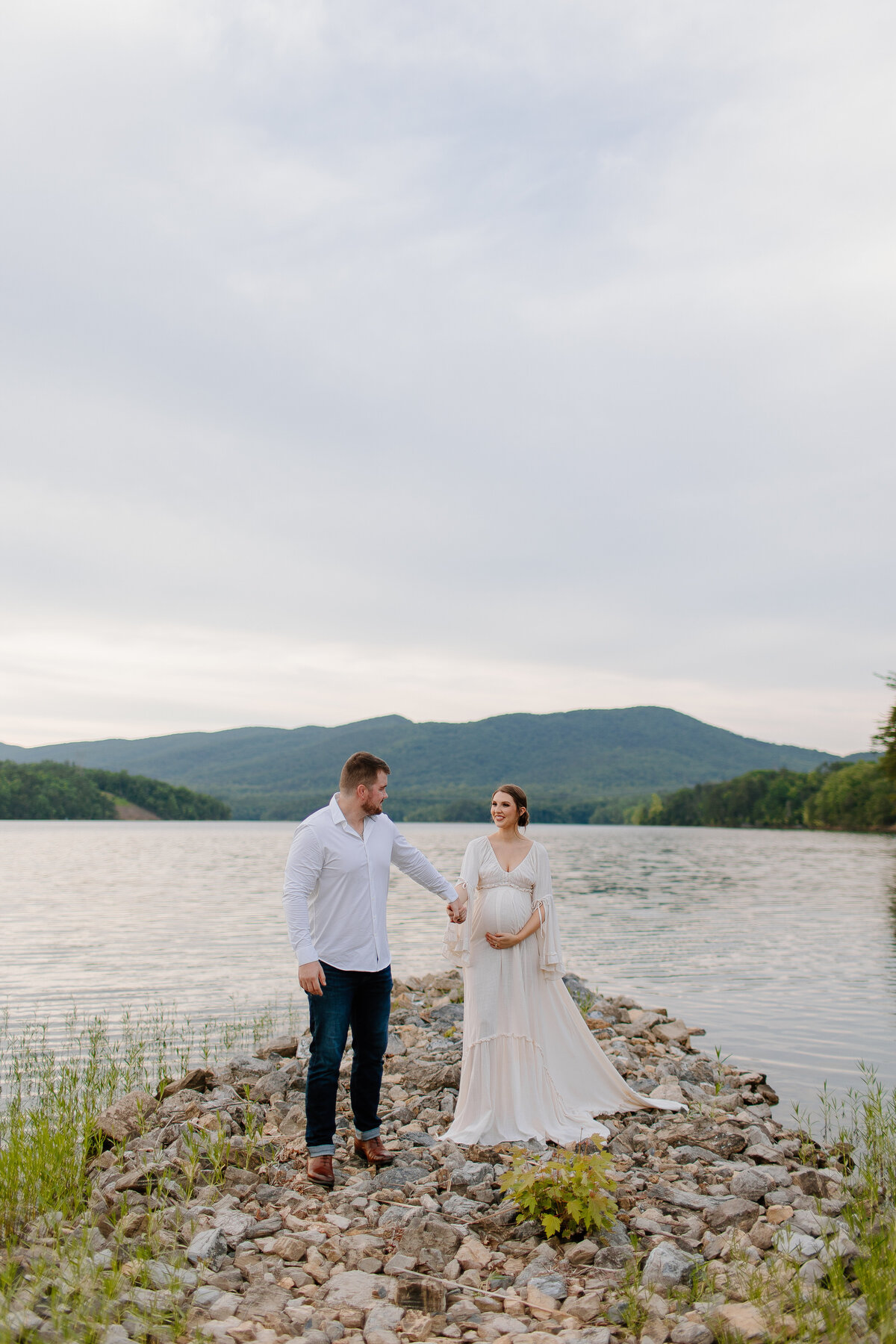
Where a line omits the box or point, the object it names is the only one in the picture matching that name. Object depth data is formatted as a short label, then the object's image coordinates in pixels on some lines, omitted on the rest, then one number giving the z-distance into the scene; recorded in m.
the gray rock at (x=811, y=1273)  5.32
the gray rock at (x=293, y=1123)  8.47
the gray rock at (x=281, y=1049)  12.06
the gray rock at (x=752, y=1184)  6.81
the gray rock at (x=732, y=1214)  6.29
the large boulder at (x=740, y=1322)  4.74
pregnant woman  8.22
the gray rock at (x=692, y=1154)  7.72
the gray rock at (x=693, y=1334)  4.76
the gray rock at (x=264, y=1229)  6.14
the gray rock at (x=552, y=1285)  5.38
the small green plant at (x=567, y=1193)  6.00
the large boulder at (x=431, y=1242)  5.79
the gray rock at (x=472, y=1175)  7.04
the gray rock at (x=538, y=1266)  5.57
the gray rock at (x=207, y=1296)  5.25
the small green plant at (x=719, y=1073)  11.03
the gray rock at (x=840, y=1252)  5.50
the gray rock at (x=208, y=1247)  5.73
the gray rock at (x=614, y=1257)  5.77
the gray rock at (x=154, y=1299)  5.05
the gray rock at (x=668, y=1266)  5.46
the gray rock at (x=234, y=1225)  6.05
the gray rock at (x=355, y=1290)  5.30
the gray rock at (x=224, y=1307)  5.13
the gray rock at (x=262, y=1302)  5.13
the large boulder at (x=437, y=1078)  10.07
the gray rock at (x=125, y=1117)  8.12
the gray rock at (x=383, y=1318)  5.02
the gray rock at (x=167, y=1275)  5.38
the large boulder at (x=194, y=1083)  9.79
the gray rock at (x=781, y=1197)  6.65
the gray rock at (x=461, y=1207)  6.49
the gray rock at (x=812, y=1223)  6.06
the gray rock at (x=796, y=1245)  5.64
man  7.04
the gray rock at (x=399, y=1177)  7.06
